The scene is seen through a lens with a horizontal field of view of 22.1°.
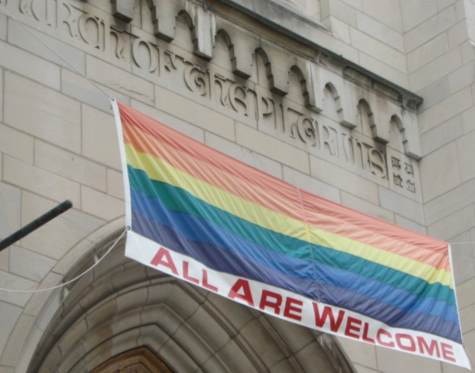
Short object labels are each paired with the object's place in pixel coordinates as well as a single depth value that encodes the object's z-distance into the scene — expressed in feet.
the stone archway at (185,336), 38.32
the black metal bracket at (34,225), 27.22
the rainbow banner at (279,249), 31.63
